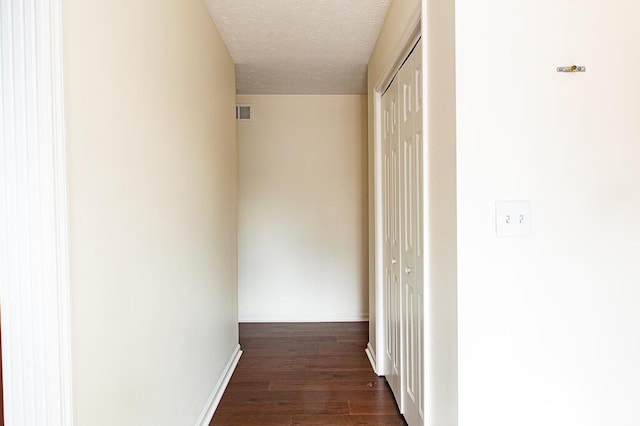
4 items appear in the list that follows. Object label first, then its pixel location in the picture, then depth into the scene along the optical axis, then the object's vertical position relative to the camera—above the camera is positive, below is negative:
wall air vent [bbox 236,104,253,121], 4.11 +1.07
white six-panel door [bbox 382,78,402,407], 2.31 -0.19
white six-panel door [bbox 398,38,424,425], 1.77 -0.16
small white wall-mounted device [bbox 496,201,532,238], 1.29 -0.05
